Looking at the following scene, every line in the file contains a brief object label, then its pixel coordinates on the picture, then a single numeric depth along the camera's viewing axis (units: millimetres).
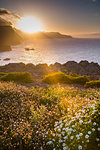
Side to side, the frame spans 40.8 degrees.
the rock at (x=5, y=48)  105212
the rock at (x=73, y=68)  26797
